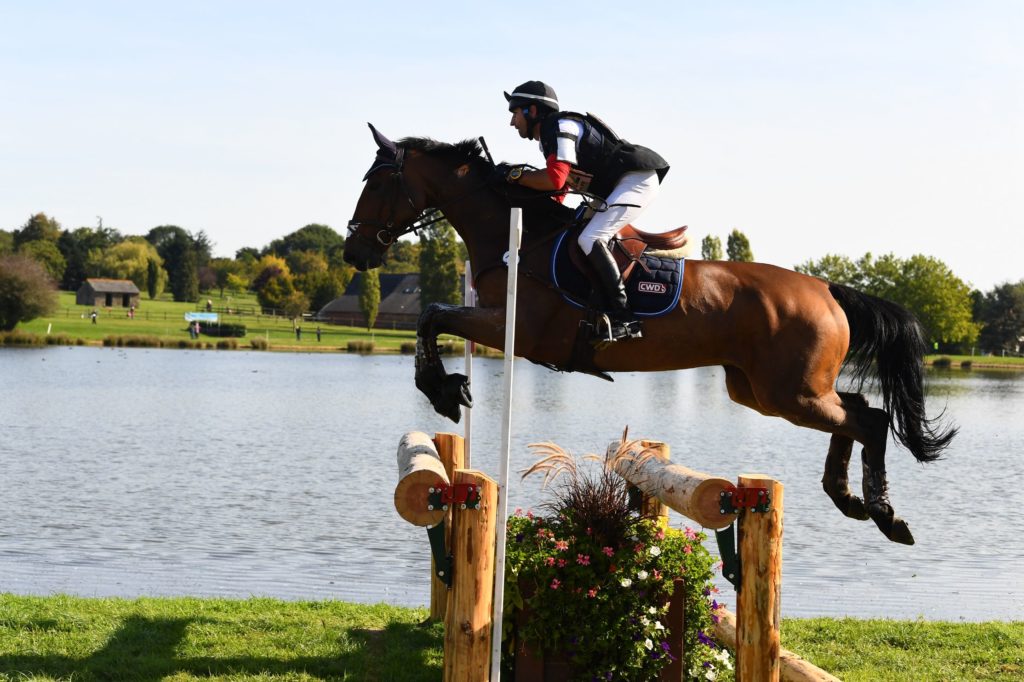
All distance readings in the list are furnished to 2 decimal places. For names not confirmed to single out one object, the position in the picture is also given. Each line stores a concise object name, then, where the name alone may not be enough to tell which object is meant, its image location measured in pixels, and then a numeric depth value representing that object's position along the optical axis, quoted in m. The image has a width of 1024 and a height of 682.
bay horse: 5.70
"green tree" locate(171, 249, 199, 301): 99.25
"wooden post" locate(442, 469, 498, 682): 4.86
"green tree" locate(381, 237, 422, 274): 116.06
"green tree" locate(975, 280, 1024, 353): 80.25
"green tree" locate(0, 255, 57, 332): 61.88
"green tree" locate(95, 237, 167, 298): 101.62
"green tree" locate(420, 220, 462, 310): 69.56
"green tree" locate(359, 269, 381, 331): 76.00
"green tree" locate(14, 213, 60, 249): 108.12
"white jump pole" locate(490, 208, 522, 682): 4.81
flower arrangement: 5.29
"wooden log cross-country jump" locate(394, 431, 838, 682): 4.88
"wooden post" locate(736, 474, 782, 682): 4.98
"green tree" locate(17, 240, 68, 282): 97.62
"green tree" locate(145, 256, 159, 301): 98.56
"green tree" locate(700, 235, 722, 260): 62.87
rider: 5.57
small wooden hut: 90.31
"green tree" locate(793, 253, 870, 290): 71.44
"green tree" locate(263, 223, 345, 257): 133.12
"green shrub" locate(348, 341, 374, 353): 64.34
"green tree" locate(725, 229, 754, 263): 65.81
